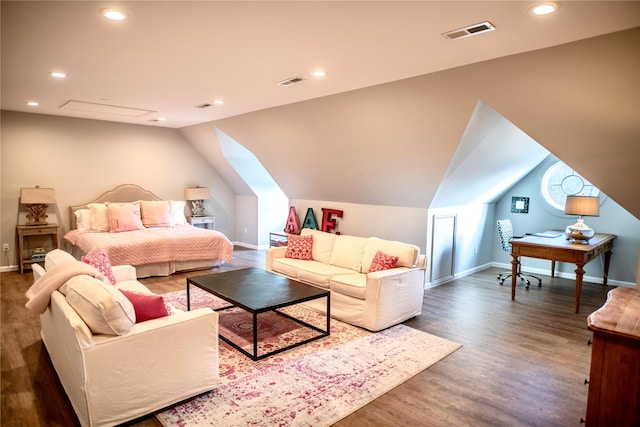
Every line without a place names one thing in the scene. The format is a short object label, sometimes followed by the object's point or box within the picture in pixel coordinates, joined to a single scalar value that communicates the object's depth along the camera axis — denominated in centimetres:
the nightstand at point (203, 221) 764
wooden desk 427
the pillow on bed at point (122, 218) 611
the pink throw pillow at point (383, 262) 395
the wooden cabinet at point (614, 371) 178
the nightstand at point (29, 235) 568
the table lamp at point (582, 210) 464
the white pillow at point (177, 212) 700
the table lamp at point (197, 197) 748
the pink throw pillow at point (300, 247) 486
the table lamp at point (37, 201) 574
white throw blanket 258
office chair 553
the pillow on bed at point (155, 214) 659
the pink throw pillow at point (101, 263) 341
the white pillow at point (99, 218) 615
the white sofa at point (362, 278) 366
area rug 238
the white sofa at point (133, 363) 214
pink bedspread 536
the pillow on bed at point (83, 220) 616
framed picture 620
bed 549
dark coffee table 317
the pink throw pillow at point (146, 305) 244
